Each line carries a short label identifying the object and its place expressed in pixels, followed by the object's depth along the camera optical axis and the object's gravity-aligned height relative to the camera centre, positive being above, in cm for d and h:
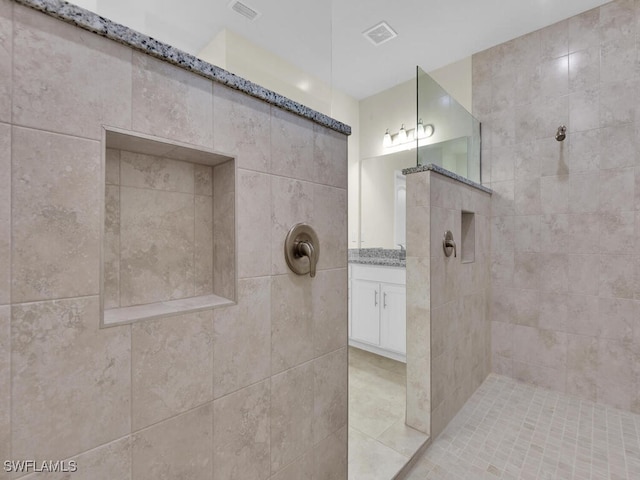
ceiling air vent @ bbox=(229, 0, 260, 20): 116 +91
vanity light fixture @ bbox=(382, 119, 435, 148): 321 +111
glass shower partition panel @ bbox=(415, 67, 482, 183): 191 +79
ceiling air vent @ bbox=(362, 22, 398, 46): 236 +164
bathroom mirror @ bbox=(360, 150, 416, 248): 323 +45
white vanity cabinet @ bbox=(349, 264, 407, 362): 258 -61
